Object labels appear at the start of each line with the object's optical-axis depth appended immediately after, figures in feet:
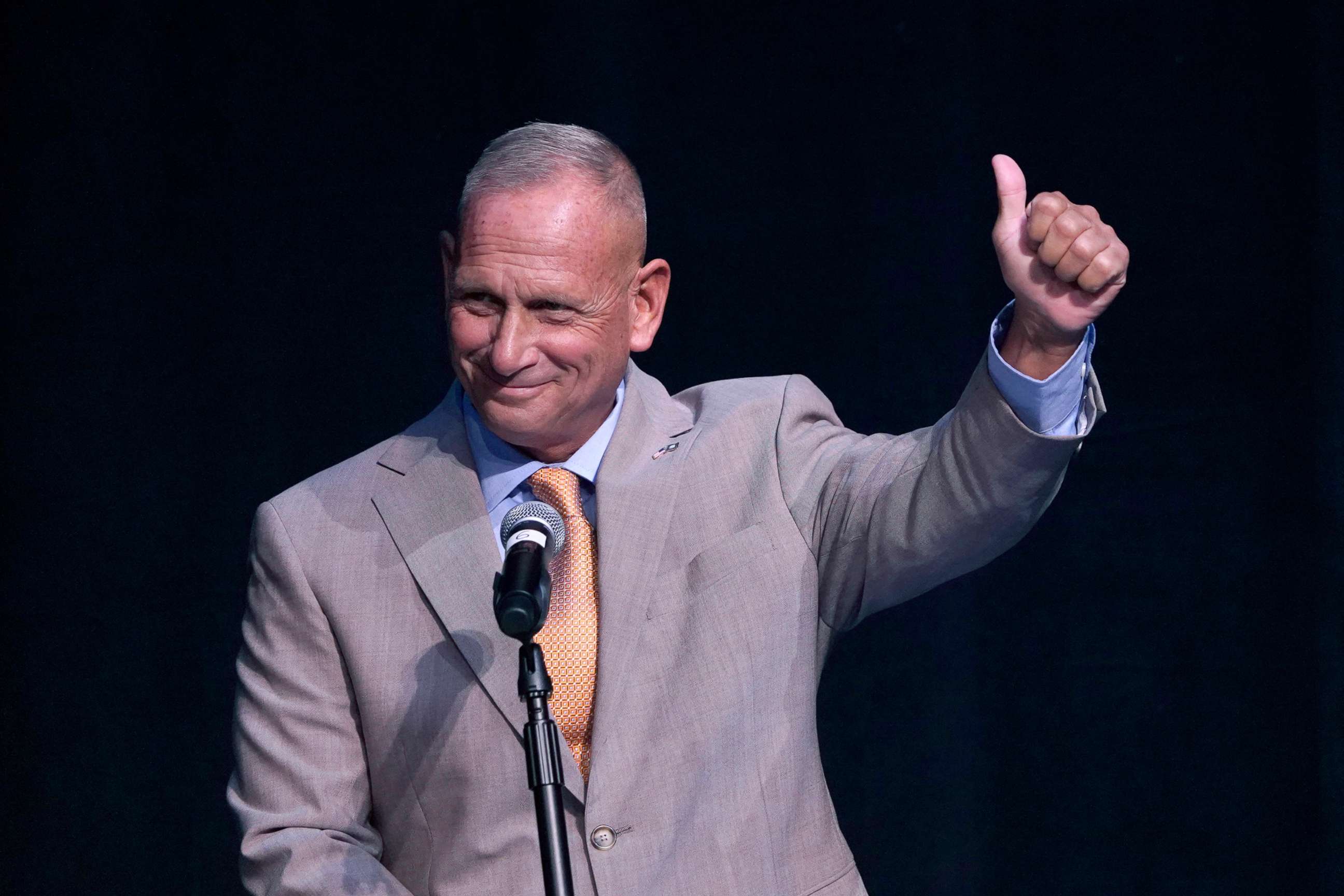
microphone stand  39.54
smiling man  40.57
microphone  39.55
